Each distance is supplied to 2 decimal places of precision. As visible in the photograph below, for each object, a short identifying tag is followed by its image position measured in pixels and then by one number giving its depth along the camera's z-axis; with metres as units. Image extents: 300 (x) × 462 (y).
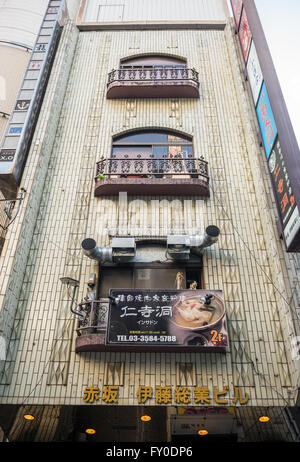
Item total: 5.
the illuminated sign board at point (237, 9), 16.73
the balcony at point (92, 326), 10.23
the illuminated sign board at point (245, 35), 15.45
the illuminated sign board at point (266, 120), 11.90
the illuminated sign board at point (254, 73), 13.65
